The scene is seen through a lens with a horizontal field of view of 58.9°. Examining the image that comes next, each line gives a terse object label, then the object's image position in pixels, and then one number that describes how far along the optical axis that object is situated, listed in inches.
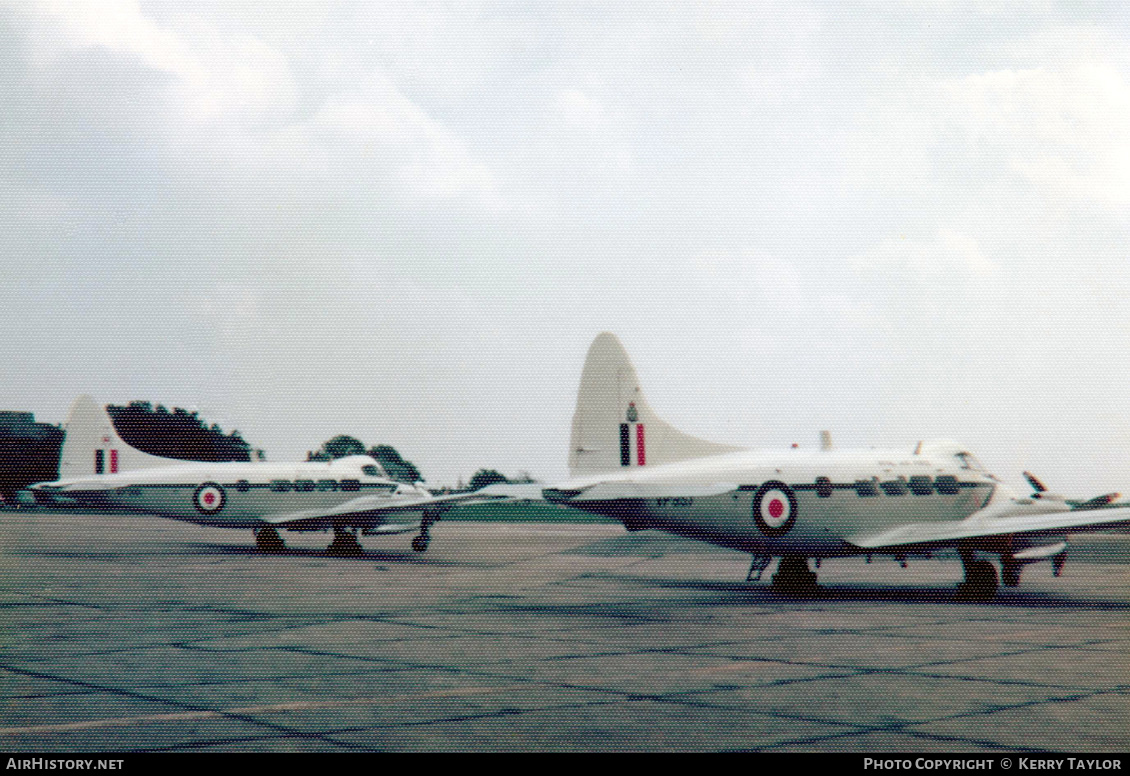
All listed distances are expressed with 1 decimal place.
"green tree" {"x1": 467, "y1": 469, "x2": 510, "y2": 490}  3696.9
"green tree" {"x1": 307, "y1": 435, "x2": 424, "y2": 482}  4372.5
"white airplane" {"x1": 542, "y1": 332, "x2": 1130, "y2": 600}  880.9
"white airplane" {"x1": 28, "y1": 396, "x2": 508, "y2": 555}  1501.0
